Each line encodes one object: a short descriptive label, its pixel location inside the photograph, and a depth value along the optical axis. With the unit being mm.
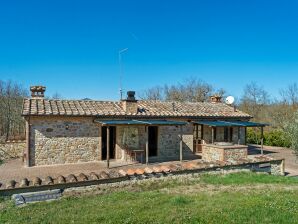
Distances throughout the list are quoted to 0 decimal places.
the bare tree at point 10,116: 30688
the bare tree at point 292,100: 42009
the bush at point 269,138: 27078
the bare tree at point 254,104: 46094
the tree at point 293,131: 13633
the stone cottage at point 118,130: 15789
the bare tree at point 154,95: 54250
